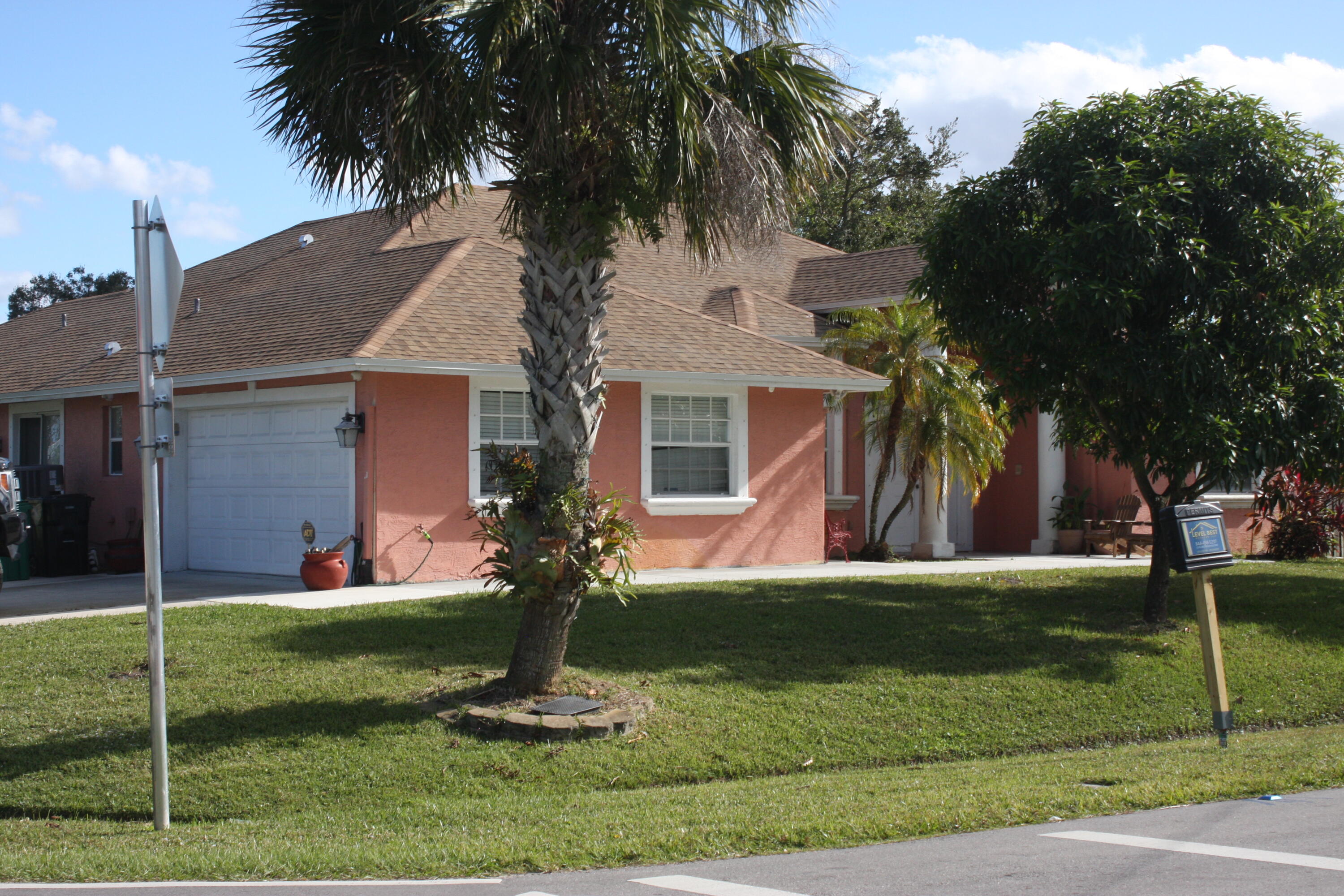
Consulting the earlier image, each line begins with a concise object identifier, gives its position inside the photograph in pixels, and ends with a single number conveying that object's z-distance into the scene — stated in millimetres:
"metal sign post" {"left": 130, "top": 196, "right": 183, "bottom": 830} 6801
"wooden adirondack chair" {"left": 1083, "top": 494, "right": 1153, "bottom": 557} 19734
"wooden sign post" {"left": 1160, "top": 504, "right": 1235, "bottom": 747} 7906
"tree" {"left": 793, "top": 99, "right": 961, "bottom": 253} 39156
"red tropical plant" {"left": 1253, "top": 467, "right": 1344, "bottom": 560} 19141
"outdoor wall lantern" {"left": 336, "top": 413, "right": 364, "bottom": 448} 14688
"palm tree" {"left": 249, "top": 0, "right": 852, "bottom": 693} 8602
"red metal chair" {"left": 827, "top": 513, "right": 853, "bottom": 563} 18875
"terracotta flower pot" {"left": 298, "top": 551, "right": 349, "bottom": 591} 14211
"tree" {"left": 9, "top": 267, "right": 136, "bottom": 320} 64000
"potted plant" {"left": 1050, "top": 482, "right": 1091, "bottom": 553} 21250
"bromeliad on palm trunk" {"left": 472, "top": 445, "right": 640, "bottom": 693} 8883
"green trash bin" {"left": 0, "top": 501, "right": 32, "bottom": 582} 16844
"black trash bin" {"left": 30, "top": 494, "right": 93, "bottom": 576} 17188
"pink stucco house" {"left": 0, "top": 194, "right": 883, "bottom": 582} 15031
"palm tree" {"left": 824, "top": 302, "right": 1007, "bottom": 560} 18312
